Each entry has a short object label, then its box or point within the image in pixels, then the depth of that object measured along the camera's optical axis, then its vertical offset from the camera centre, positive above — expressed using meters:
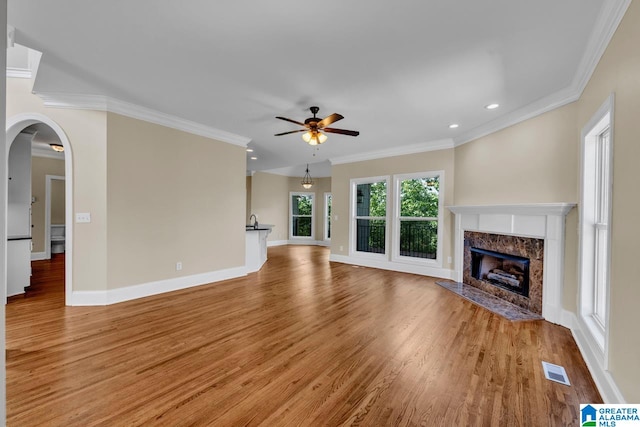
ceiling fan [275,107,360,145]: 3.58 +1.14
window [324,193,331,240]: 10.94 +0.07
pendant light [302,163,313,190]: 10.80 +1.38
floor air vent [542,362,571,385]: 2.10 -1.30
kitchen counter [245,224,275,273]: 5.61 -0.78
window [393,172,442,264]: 5.50 -0.09
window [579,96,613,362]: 2.55 -0.08
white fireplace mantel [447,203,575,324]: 3.19 -0.20
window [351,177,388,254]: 6.32 -0.06
